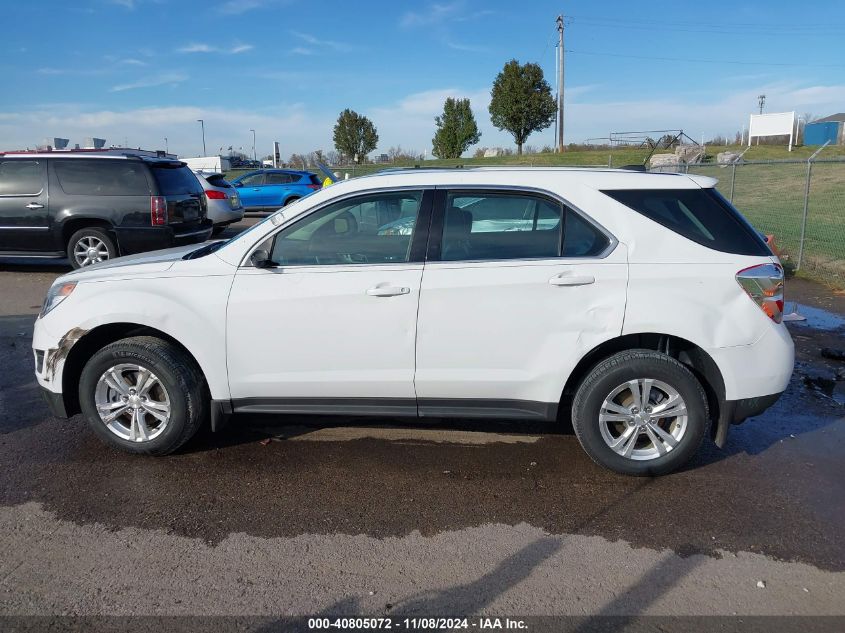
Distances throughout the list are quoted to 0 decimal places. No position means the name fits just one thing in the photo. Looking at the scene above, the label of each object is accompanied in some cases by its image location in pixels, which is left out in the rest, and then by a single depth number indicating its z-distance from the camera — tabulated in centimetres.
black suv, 1010
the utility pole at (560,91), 4075
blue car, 2217
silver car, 1533
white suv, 384
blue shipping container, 4666
